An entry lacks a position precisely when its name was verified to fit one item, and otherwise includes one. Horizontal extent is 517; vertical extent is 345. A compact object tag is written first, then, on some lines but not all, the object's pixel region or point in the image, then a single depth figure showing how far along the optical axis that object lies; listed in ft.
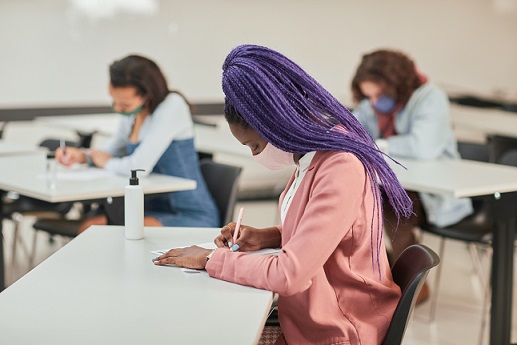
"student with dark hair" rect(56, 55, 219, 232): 11.32
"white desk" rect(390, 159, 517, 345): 10.68
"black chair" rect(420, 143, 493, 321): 12.43
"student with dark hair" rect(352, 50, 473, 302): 13.09
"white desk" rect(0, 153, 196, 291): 10.21
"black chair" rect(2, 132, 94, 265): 14.05
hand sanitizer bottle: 7.50
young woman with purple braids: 5.85
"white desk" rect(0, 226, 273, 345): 5.21
